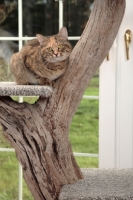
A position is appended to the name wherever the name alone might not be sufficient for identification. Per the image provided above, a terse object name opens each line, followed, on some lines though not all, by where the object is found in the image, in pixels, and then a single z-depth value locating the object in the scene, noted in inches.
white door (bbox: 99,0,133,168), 147.3
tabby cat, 125.6
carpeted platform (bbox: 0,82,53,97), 118.3
